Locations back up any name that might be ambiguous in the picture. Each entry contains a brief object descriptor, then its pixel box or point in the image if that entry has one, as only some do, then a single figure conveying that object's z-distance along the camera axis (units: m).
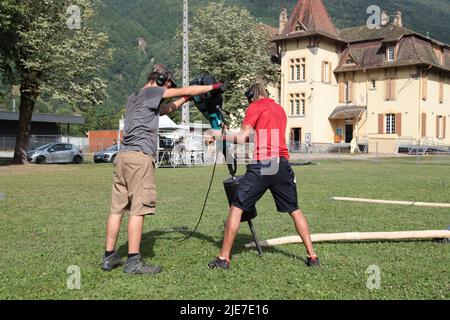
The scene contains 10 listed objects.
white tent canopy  29.89
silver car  34.88
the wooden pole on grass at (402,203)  10.80
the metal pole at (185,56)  35.33
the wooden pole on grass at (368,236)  7.00
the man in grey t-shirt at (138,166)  5.76
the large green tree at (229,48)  46.72
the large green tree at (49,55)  27.77
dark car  37.41
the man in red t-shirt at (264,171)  5.86
